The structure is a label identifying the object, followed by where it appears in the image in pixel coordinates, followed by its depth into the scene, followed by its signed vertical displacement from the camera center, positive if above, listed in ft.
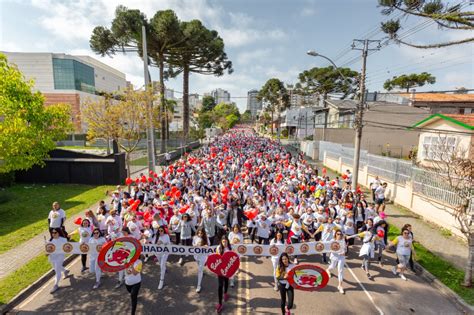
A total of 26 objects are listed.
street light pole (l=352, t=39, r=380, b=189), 44.40 +3.69
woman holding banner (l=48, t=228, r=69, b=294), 22.06 -11.42
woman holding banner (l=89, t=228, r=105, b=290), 23.00 -10.66
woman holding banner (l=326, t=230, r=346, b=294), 22.91 -11.14
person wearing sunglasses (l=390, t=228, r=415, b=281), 24.62 -11.13
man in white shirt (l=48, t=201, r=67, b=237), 27.37 -9.82
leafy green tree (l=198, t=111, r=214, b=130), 241.31 +9.38
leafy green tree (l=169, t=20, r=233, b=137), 92.73 +31.21
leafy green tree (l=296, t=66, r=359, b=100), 156.68 +34.01
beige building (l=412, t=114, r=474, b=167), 54.30 +1.30
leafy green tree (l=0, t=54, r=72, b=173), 35.83 +0.59
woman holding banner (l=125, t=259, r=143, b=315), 18.16 -10.66
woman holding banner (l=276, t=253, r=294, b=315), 18.10 -10.63
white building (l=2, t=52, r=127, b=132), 188.34 +39.30
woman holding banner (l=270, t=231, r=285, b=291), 23.26 -10.18
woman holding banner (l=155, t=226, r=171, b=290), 23.26 -10.45
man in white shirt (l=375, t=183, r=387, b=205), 42.37 -10.02
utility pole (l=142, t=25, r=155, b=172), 50.60 -1.89
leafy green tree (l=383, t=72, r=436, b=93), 167.43 +35.58
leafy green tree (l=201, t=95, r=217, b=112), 361.59 +37.23
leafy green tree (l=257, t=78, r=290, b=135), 209.87 +31.56
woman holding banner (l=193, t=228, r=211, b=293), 22.48 -11.14
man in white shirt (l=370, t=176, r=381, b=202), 44.30 -9.05
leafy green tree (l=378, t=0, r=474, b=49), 29.99 +15.34
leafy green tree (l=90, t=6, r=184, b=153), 73.31 +29.57
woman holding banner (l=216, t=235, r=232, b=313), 20.06 -11.60
